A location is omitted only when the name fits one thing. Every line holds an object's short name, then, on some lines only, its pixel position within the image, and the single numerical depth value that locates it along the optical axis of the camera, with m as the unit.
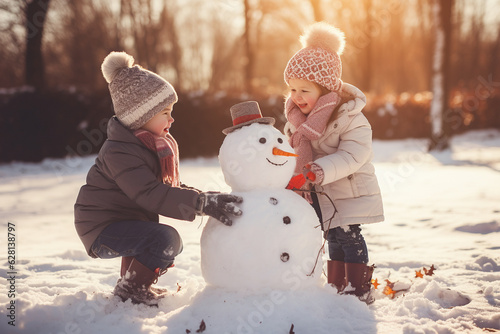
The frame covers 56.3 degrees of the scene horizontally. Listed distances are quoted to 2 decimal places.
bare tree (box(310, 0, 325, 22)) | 15.16
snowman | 2.36
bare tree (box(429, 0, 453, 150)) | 9.88
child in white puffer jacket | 2.84
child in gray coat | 2.48
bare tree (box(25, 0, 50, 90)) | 12.16
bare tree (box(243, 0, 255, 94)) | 15.97
